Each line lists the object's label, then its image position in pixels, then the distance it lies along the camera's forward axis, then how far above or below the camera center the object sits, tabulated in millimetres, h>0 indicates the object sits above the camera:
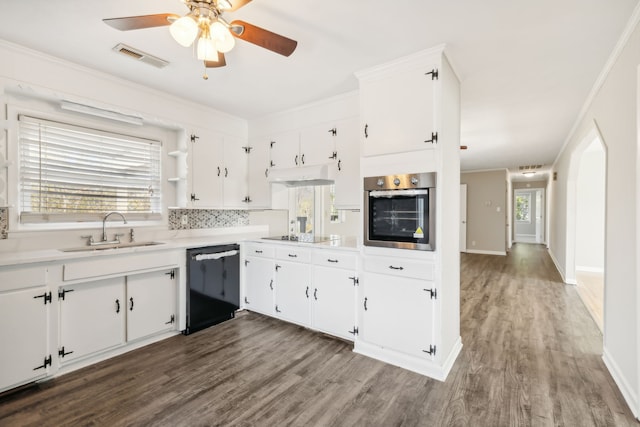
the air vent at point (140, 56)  2320 +1245
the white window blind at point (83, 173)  2635 +364
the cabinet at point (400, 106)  2365 +876
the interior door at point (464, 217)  8805 -141
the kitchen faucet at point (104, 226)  2975 -159
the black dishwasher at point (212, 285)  3105 -812
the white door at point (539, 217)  11273 -170
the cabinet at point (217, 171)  3547 +504
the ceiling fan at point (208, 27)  1544 +1002
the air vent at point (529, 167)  8109 +1240
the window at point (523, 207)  11906 +216
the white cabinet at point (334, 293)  2852 -800
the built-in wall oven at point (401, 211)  2350 +7
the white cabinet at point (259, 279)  3479 -798
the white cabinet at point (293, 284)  3176 -785
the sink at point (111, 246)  2750 -346
